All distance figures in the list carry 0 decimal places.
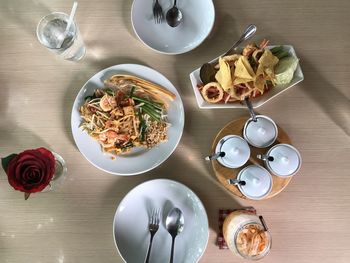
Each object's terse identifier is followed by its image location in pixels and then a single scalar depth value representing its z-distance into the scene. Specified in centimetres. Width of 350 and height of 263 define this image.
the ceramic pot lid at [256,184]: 104
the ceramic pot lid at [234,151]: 107
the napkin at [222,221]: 111
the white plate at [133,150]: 112
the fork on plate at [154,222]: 112
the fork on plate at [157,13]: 120
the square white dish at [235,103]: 112
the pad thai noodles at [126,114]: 113
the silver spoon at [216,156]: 107
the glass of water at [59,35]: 115
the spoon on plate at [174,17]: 120
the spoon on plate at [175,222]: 111
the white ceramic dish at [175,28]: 120
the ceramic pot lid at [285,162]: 105
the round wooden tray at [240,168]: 111
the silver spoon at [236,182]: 105
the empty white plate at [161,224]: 110
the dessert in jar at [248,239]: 101
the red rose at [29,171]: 93
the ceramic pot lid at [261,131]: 109
